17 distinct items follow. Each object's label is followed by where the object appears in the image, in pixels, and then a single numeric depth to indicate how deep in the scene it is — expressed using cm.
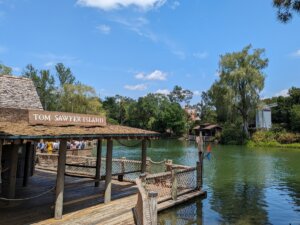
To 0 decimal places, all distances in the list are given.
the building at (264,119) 4802
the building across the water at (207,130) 5435
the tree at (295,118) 4082
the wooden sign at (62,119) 707
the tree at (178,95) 7195
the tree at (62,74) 5742
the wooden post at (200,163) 1123
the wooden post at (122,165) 1264
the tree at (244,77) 4100
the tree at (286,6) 689
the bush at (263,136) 4211
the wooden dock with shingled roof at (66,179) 661
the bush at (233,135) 4397
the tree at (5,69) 3787
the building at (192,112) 7318
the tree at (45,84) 5335
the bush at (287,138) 4003
